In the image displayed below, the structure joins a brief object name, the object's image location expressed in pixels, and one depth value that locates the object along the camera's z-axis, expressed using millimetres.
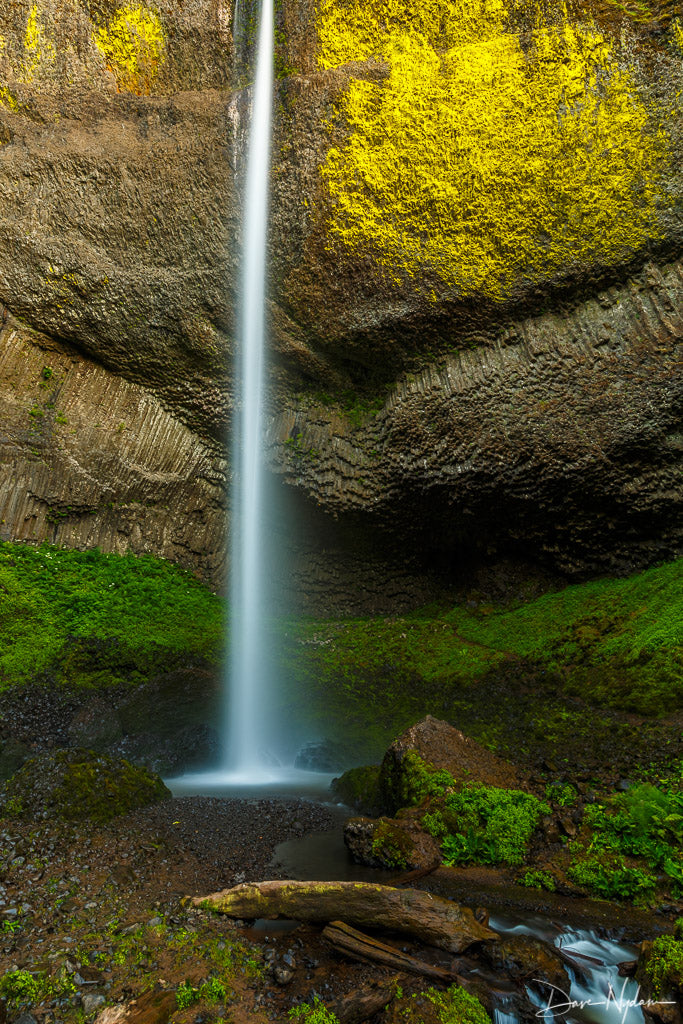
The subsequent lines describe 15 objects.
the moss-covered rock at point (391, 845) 4852
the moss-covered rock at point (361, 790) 6348
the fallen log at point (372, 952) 3248
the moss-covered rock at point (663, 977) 3070
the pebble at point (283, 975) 3203
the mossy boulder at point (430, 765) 5707
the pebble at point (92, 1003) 2809
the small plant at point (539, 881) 4516
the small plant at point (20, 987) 2881
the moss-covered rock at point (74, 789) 5000
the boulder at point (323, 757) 8273
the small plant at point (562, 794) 5562
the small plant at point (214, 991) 3002
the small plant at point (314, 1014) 2854
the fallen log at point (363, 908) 3605
